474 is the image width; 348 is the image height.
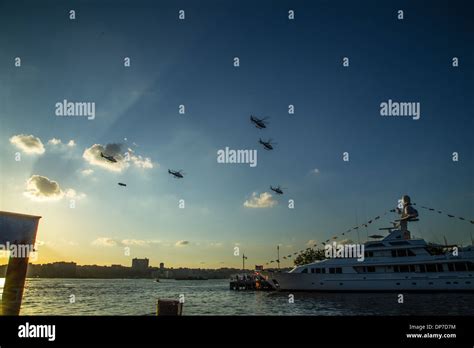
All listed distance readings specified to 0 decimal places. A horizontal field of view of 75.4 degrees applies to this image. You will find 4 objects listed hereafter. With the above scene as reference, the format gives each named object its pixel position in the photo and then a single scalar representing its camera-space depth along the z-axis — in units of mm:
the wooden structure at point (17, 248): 11180
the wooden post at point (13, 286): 11781
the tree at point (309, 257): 105938
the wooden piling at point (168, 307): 10945
